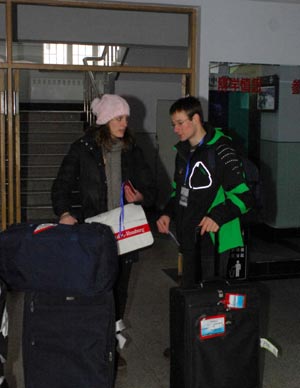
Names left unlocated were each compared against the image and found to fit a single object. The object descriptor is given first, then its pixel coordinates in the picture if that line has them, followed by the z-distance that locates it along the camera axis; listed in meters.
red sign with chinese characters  5.75
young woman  3.28
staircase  8.12
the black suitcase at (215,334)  2.79
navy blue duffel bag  2.59
